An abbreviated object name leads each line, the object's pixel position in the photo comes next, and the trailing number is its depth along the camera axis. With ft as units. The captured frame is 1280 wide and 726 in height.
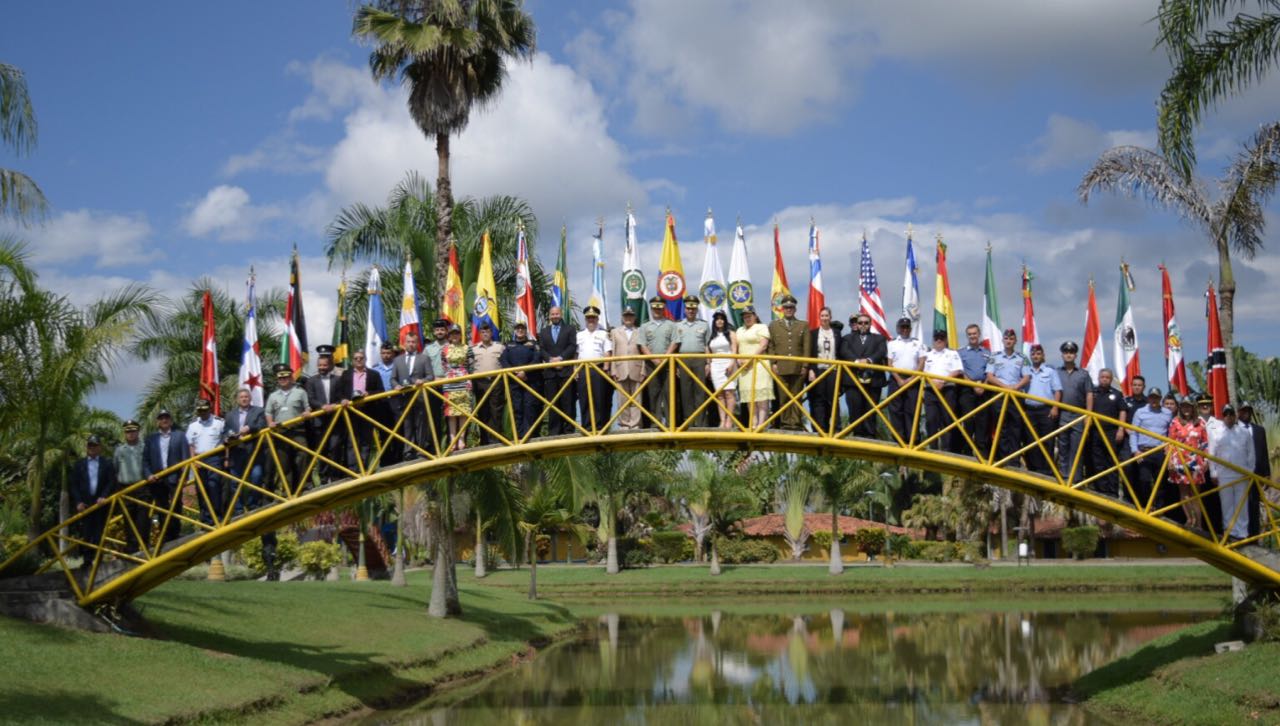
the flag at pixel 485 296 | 92.48
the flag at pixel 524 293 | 95.66
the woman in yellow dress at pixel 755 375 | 56.54
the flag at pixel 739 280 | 84.58
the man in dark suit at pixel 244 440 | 59.62
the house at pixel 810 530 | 221.87
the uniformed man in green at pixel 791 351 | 57.11
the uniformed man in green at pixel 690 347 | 58.37
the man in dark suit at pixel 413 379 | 59.21
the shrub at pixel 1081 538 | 194.90
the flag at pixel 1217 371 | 64.59
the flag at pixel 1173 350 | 90.58
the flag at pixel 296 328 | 96.68
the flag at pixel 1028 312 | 110.22
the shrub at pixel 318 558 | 142.28
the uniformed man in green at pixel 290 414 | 60.54
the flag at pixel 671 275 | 83.61
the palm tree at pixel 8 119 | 55.77
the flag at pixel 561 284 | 100.01
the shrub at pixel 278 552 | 131.95
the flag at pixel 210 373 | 89.97
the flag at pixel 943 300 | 100.58
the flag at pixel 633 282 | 91.66
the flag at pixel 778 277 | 85.76
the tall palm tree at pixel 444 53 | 91.81
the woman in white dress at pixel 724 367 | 57.67
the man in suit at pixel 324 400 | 59.93
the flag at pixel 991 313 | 109.40
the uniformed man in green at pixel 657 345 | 58.95
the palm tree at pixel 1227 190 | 65.98
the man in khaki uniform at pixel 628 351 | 58.90
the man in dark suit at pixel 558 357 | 59.06
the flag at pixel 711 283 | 90.43
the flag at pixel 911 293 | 96.78
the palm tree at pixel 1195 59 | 57.52
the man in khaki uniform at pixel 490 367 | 59.47
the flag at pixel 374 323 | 95.04
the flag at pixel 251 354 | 96.17
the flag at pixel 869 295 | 83.15
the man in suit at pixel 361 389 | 59.62
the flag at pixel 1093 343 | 100.17
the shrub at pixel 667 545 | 197.47
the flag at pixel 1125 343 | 94.22
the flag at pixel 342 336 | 102.32
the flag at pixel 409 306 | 95.78
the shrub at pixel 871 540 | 213.05
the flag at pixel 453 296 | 92.73
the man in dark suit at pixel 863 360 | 57.00
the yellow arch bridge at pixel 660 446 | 54.95
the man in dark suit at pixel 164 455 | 60.80
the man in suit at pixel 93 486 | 60.75
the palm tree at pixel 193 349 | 129.59
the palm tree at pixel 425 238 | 102.83
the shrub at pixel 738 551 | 199.82
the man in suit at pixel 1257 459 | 56.49
